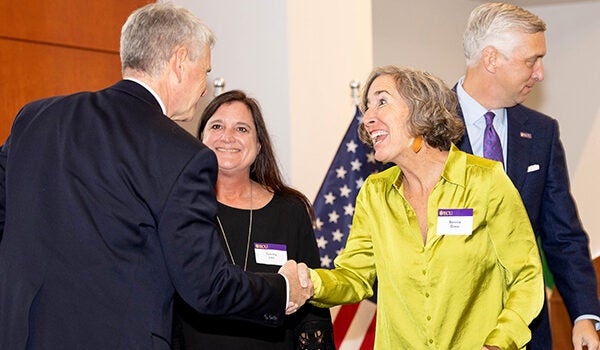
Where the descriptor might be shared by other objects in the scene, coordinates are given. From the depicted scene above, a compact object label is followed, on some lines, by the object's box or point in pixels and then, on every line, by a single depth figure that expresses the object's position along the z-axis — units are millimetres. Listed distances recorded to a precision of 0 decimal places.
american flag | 5078
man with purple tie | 3475
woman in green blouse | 2932
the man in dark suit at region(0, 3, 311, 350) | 2395
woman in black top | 3469
